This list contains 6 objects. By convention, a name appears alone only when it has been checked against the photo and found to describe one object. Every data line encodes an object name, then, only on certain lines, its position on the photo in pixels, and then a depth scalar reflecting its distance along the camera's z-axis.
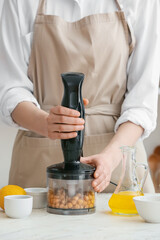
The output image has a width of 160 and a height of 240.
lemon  1.47
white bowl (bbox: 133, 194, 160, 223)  1.33
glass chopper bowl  1.43
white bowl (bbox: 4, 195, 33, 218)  1.38
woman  1.91
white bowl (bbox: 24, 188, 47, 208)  1.50
